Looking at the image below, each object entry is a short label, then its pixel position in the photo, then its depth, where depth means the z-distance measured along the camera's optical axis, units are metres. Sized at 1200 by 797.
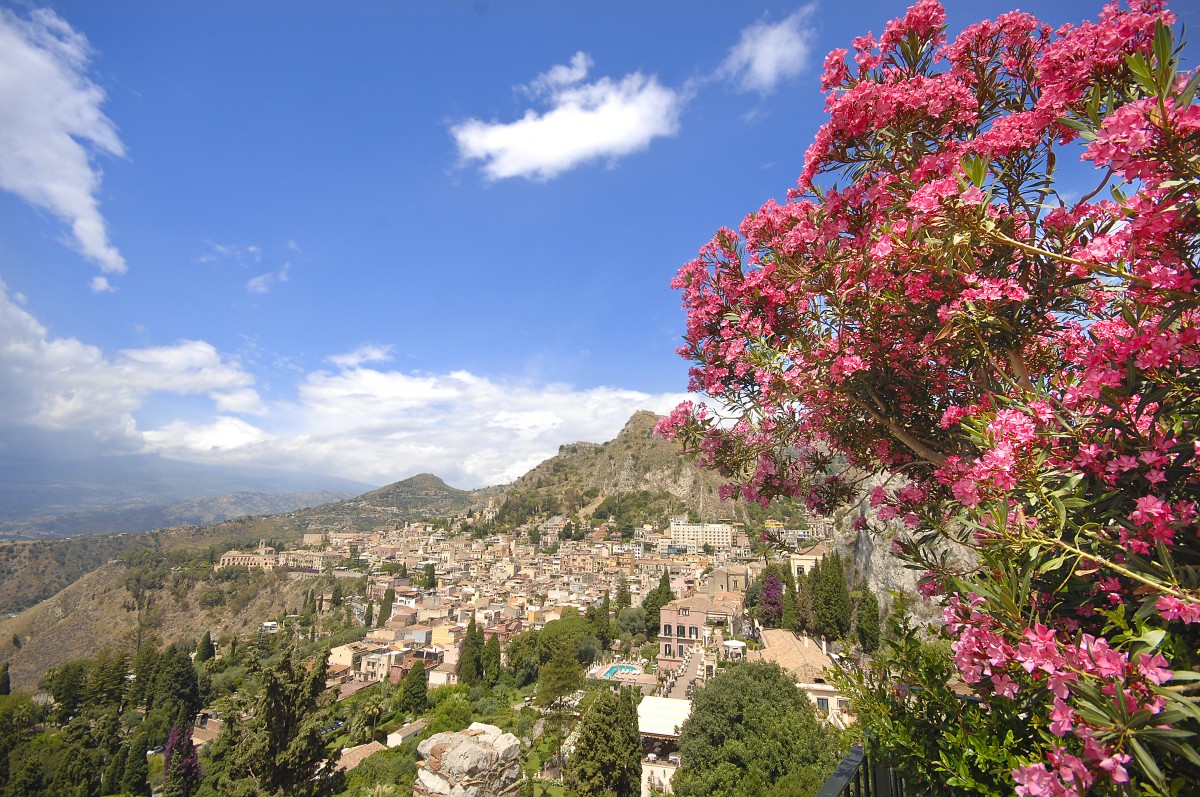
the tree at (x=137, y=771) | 29.48
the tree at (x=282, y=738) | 12.77
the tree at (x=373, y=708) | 34.25
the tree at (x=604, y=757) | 17.78
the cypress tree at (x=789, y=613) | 35.03
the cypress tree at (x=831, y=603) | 31.11
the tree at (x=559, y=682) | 28.77
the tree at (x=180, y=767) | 26.11
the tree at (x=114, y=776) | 29.31
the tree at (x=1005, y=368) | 1.51
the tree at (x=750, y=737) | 15.30
